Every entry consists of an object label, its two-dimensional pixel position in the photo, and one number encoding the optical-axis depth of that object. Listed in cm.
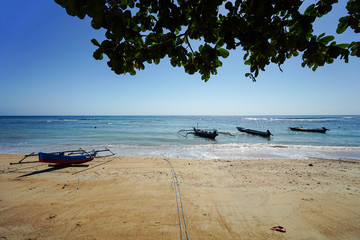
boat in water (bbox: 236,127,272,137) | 2761
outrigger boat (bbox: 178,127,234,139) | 2464
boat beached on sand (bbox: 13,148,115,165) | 838
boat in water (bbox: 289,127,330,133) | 3209
